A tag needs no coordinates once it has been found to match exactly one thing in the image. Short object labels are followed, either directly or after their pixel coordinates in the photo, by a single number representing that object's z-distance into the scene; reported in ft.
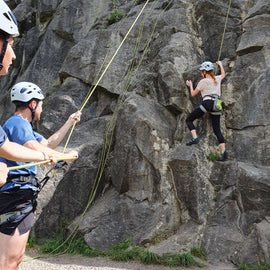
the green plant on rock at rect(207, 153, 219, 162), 23.12
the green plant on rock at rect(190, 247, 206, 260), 19.41
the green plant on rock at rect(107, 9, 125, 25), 37.52
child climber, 22.79
